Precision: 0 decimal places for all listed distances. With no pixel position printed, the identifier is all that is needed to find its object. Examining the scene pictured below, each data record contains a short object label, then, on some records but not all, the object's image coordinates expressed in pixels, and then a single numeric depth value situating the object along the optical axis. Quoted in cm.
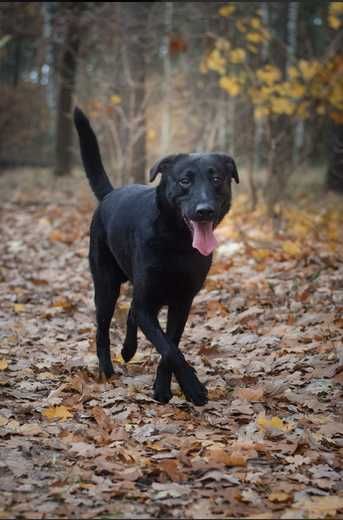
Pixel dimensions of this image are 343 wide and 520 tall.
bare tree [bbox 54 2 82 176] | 1888
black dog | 434
